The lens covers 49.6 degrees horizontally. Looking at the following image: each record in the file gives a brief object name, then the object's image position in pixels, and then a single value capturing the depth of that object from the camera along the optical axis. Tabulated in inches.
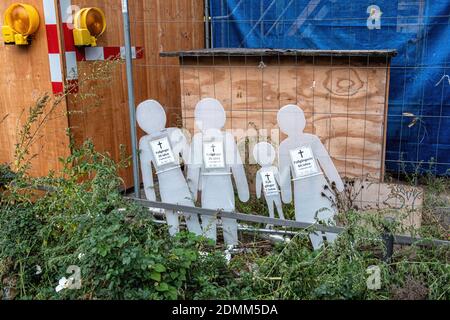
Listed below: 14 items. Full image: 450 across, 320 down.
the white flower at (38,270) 119.6
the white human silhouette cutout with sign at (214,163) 145.9
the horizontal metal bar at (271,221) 111.3
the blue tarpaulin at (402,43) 184.4
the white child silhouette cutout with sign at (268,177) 144.3
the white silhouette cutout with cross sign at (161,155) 148.6
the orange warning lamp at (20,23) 145.3
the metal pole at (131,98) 140.0
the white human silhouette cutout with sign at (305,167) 139.5
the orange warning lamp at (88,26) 146.5
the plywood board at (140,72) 157.8
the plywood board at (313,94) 144.7
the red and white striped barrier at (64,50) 144.6
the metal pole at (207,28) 215.2
